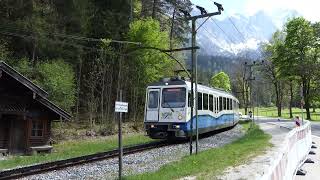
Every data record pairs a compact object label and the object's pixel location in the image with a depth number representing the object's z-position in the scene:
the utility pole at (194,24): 17.97
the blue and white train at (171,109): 22.06
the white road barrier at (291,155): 7.56
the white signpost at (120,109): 11.56
